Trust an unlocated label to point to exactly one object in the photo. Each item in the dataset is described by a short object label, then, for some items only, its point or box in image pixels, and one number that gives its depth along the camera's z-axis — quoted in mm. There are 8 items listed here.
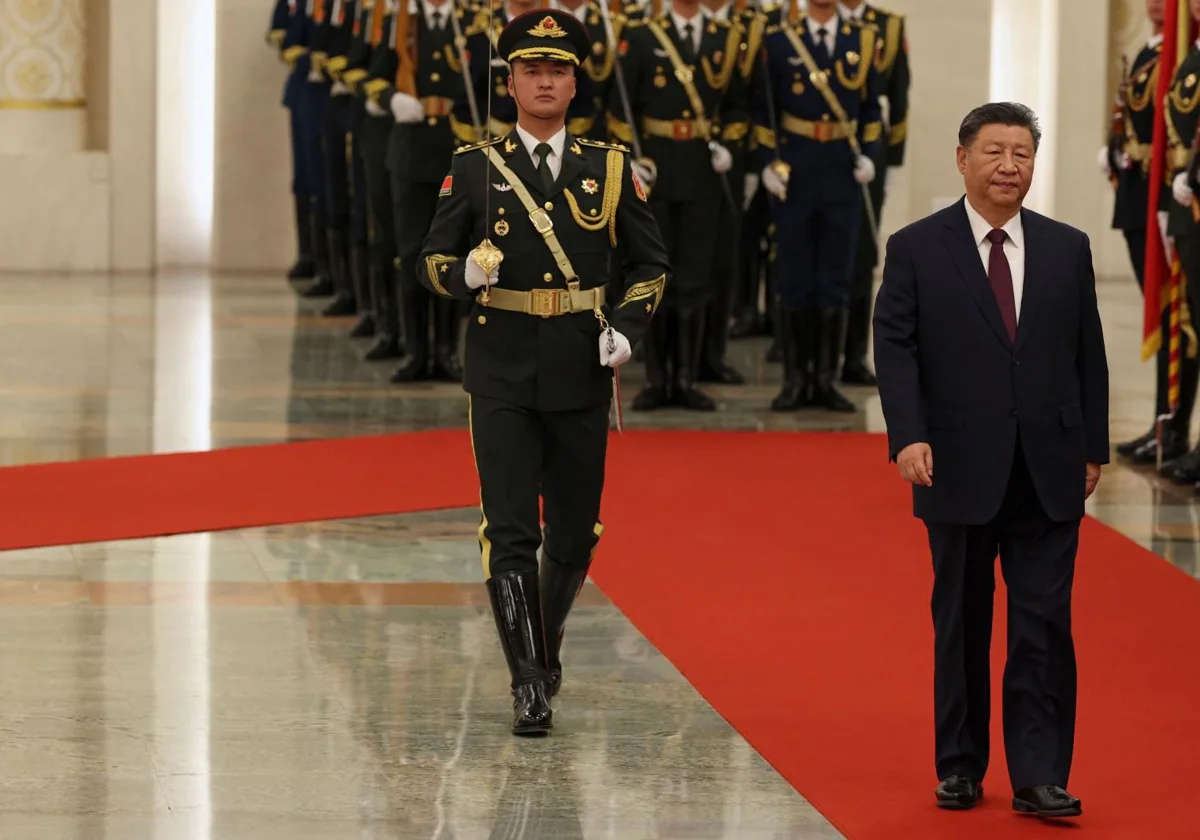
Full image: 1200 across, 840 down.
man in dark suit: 9172
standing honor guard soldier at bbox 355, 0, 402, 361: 22781
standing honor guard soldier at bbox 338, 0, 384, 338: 23984
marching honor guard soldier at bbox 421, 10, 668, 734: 10531
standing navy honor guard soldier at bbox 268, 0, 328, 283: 31437
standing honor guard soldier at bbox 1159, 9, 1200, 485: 17250
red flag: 17891
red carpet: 9883
